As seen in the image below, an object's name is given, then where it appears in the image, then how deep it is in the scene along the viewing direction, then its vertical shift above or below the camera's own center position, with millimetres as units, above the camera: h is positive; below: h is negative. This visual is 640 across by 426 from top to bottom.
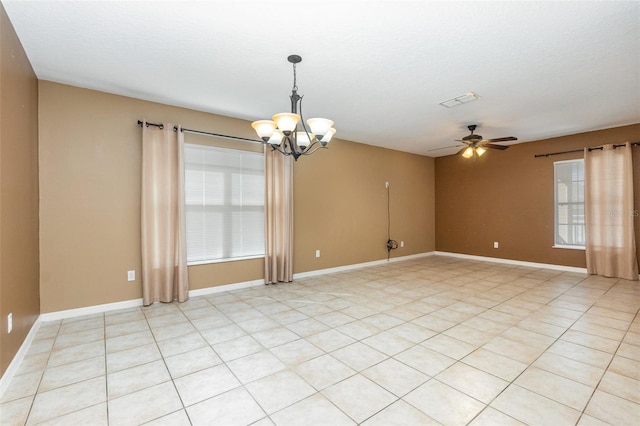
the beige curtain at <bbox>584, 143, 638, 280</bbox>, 4742 -12
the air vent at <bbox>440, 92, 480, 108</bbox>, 3584 +1471
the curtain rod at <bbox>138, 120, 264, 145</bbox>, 3666 +1170
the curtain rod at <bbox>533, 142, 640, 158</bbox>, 4783 +1140
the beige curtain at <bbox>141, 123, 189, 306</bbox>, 3629 -22
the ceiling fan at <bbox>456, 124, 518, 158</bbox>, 4570 +1095
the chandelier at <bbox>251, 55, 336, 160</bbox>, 2463 +775
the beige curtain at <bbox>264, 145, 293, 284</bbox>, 4609 -45
